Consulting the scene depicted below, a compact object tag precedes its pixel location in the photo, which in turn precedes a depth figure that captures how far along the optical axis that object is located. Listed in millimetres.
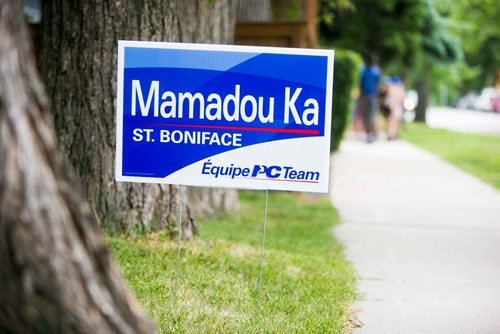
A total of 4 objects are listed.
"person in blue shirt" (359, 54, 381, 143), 18875
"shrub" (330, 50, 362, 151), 14484
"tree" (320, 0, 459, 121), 25641
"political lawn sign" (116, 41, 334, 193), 5082
